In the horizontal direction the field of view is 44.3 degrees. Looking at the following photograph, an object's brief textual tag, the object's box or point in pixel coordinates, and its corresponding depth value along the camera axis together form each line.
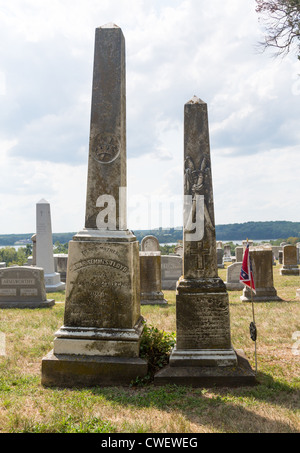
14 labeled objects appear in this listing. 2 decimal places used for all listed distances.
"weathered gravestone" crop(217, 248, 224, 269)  22.02
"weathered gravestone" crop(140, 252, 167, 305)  11.61
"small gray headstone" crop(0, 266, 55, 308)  11.00
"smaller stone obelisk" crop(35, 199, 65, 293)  14.28
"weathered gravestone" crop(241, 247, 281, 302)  11.30
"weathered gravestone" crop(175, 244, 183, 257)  24.28
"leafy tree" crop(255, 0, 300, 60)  10.53
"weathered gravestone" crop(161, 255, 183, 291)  14.62
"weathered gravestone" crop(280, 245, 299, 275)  18.22
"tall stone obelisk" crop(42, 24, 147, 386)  5.03
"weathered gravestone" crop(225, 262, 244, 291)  14.02
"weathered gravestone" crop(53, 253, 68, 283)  16.52
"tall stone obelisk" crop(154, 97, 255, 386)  4.95
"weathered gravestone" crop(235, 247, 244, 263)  21.75
